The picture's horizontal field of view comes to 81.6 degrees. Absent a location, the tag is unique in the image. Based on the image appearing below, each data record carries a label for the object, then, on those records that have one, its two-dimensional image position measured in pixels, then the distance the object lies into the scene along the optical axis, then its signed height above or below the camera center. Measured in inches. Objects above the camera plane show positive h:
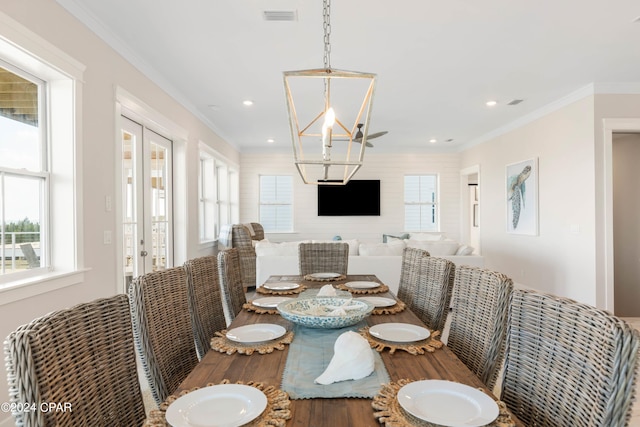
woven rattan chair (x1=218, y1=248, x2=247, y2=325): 87.9 -15.9
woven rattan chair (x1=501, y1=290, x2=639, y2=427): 32.4 -15.6
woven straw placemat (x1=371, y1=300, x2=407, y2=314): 72.2 -19.0
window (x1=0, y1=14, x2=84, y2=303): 86.4 +13.6
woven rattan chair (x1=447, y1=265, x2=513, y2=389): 54.2 -17.1
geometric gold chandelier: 53.3 +58.6
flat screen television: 329.7 +10.8
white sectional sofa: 175.5 -21.0
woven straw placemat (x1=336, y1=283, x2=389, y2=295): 90.2 -19.0
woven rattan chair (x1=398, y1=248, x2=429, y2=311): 90.9 -15.6
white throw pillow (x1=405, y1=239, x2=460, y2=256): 183.2 -16.8
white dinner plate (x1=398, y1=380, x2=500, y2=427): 33.9 -18.8
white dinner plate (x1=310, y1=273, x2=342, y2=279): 109.0 -18.3
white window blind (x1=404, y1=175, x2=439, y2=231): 339.0 +7.3
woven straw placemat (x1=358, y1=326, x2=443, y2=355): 51.8 -19.0
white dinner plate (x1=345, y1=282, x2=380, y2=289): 94.6 -18.4
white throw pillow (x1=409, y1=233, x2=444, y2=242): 298.8 -19.0
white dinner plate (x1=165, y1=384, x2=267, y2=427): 33.9 -18.7
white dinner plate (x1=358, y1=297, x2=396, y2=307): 75.5 -18.5
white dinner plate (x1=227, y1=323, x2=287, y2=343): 56.4 -18.7
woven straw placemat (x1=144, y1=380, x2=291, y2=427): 33.8 -19.0
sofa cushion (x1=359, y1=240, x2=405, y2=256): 179.3 -17.4
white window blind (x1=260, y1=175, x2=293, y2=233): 332.8 +10.5
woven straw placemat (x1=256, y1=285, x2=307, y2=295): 90.6 -18.9
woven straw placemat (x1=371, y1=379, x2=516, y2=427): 33.4 -19.0
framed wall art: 214.7 +9.3
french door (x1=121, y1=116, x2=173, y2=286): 146.3 +6.7
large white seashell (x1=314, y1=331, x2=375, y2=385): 42.8 -17.4
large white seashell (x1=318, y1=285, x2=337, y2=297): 77.8 -16.5
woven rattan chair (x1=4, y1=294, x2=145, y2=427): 30.2 -14.3
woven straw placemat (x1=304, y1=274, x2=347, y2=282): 107.7 -18.9
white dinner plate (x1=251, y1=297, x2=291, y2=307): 76.7 -18.5
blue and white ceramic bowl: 59.6 -16.7
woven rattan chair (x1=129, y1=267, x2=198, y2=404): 51.2 -16.9
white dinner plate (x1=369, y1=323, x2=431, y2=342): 55.7 -18.6
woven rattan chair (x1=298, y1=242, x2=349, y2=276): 124.8 -15.2
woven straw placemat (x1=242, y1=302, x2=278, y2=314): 73.3 -19.0
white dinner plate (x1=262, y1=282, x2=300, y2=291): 92.9 -18.5
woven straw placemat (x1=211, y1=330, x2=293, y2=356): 52.3 -19.1
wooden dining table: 35.4 -19.4
